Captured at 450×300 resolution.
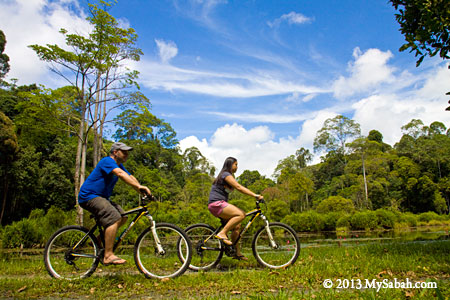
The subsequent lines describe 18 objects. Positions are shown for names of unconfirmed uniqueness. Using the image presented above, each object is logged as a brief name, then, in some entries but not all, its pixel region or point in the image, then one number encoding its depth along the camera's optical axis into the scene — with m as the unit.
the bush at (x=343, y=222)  24.58
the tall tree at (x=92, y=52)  14.80
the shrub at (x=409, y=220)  26.48
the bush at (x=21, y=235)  11.78
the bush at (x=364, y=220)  23.61
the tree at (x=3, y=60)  36.59
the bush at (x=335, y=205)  30.14
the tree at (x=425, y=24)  4.60
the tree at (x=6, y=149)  21.42
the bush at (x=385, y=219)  24.16
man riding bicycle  3.90
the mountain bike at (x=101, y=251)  4.04
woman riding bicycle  4.70
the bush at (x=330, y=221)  25.52
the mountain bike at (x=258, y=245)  4.75
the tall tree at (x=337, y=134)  42.38
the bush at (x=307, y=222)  24.89
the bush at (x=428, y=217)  30.27
